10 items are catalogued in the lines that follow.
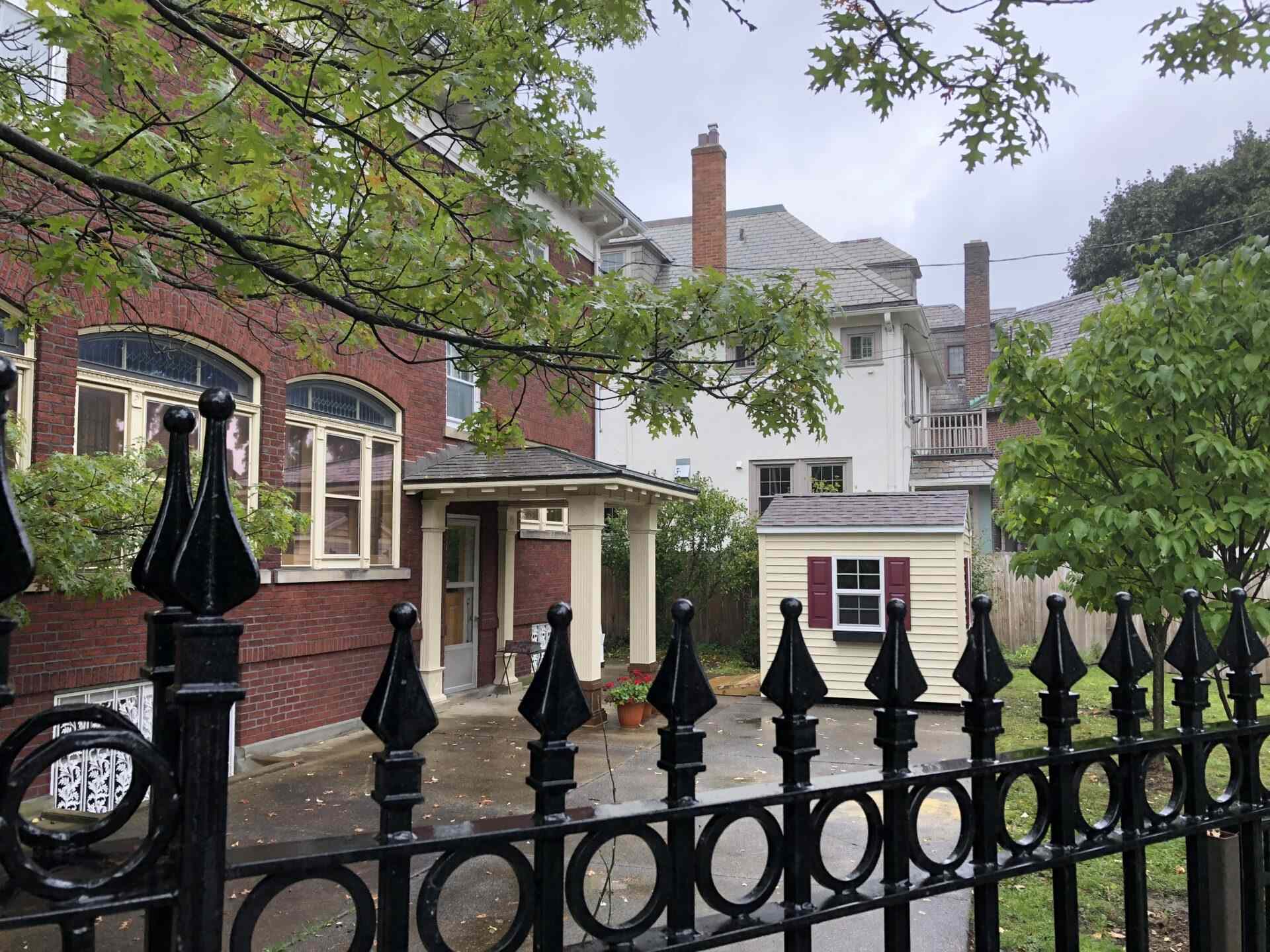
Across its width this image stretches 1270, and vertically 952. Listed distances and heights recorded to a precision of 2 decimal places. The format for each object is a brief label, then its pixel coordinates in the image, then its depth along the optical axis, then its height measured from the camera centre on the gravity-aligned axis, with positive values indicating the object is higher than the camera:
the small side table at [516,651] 13.23 -1.68
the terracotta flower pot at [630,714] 10.47 -2.08
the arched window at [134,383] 7.22 +1.36
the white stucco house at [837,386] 19.02 +3.23
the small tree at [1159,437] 5.38 +0.68
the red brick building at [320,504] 6.83 +0.47
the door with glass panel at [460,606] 12.68 -0.99
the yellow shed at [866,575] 12.20 -0.52
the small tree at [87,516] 4.86 +0.13
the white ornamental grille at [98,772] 6.82 -1.84
